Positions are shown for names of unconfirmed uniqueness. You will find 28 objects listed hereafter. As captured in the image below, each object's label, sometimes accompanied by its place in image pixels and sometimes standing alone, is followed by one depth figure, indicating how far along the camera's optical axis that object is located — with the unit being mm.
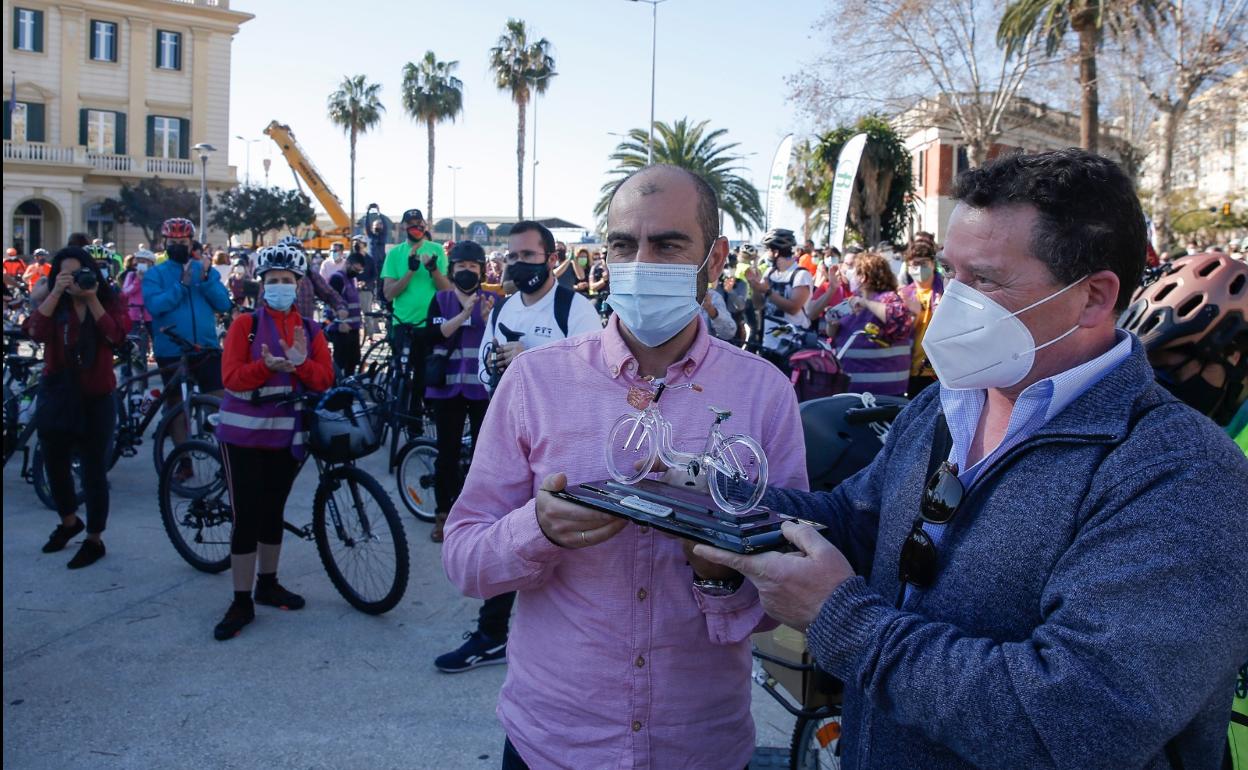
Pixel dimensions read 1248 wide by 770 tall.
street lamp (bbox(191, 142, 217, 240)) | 32700
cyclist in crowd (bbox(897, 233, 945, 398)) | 7957
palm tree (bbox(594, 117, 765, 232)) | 48781
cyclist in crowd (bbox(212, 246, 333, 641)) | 5117
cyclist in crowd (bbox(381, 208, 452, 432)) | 9367
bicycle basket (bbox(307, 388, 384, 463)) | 5316
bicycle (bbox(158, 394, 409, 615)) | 5410
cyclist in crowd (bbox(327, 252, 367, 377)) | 12469
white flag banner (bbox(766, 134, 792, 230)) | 21891
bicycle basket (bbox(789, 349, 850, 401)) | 7336
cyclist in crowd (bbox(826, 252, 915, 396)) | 7531
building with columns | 45812
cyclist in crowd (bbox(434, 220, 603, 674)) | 5474
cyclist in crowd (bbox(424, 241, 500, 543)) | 6293
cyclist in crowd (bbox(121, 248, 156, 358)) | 13609
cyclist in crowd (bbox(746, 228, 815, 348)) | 9867
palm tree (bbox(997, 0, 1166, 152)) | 21812
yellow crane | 46656
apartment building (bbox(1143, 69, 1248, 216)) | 23719
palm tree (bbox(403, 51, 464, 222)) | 50906
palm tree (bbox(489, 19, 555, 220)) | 45031
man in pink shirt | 2033
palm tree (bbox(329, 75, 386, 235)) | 57031
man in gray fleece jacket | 1322
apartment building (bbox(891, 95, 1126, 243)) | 27750
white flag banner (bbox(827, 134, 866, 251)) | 19828
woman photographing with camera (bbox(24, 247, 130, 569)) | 6172
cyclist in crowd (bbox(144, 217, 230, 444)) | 8266
